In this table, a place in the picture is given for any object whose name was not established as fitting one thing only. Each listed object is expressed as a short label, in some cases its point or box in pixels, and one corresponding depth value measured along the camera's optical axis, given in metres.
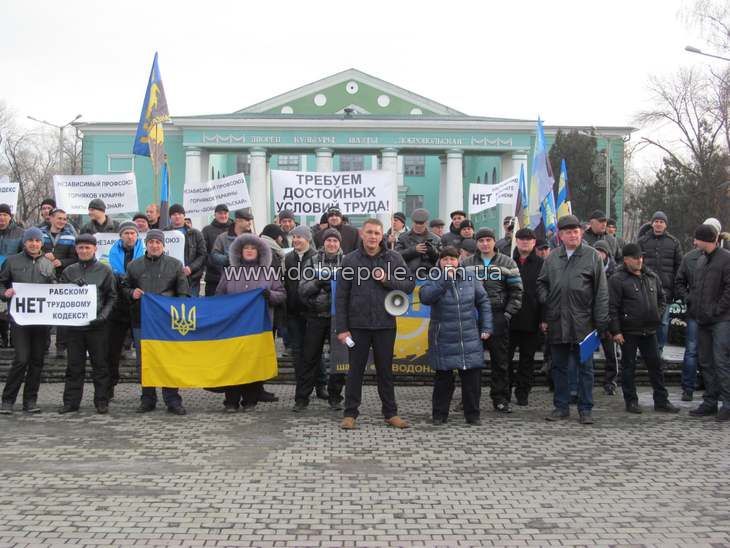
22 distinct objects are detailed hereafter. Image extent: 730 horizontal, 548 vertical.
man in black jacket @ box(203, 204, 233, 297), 11.66
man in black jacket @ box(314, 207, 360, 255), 11.46
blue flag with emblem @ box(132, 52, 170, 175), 13.84
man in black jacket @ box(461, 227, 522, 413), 9.27
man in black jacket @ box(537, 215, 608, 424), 8.79
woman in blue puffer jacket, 8.54
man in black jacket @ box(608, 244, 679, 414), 9.31
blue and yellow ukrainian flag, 9.23
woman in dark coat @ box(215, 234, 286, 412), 9.28
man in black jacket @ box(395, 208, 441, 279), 9.80
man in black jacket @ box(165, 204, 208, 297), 11.38
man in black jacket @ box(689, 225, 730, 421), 8.95
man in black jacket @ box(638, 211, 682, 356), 11.31
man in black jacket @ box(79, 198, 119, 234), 11.45
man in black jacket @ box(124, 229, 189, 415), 9.14
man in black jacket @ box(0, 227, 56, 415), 9.01
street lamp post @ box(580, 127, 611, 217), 41.53
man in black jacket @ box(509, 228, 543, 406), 9.69
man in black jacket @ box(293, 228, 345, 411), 9.19
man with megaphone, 8.45
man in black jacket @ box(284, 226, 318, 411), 9.46
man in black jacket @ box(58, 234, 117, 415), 9.04
